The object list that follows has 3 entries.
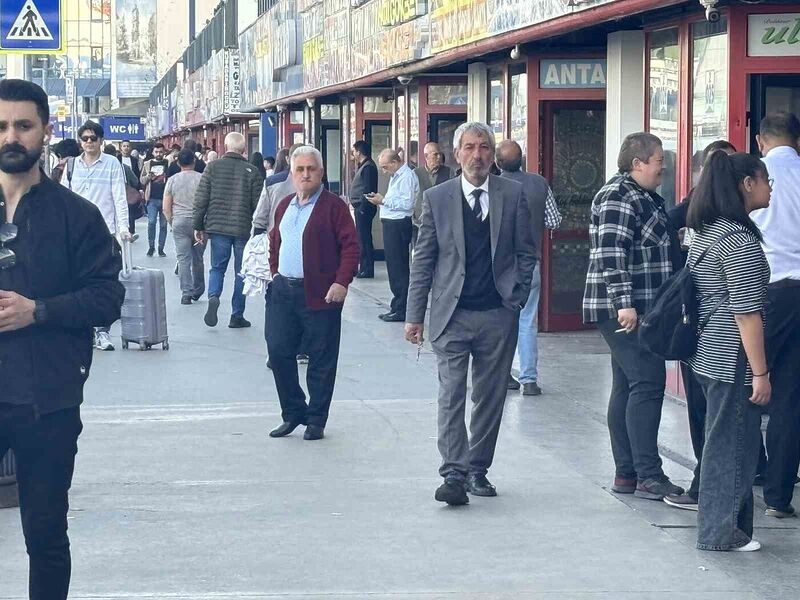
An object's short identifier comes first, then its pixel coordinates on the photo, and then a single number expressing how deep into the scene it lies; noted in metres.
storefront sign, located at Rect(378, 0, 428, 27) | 17.72
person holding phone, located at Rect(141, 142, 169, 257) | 26.47
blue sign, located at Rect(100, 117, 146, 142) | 77.00
